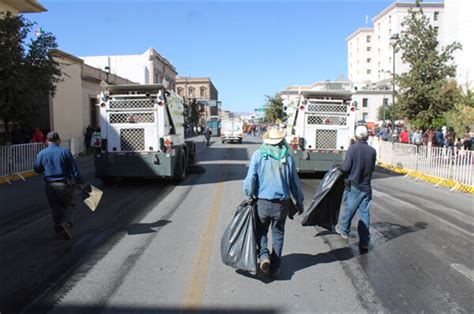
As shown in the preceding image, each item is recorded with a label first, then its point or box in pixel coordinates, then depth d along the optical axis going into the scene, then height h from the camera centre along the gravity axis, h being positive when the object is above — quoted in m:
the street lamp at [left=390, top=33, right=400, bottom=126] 20.91 +4.23
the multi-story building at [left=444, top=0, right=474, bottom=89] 52.41 +11.57
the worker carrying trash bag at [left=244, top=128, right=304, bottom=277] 5.03 -0.68
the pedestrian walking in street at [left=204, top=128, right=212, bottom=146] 38.55 -0.65
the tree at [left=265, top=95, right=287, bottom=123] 72.44 +3.59
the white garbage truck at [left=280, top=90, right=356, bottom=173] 15.10 -0.14
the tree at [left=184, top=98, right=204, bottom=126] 17.97 +0.50
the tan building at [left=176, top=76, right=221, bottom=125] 144.12 +12.82
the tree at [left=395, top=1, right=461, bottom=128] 19.64 +2.46
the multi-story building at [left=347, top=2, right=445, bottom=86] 83.69 +18.81
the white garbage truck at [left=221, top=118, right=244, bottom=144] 43.91 -0.39
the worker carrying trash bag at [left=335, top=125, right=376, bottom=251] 6.44 -0.71
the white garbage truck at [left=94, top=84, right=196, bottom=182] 12.91 -0.27
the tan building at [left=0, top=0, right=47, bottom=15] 24.77 +6.91
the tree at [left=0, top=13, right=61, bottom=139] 15.98 +2.07
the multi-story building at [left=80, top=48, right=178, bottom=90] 63.92 +8.99
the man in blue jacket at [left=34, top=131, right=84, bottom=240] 7.01 -0.82
